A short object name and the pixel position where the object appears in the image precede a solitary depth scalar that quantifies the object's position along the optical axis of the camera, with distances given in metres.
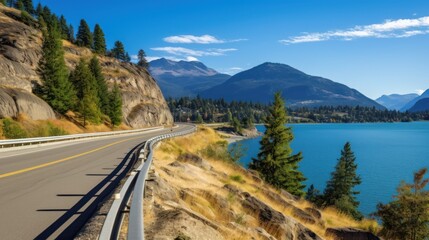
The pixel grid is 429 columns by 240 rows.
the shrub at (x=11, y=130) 29.55
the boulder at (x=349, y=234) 15.51
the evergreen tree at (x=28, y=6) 123.88
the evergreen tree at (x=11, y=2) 135.12
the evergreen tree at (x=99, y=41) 111.00
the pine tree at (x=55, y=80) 52.16
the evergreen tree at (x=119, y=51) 131.70
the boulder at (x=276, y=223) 11.00
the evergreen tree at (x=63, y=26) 117.25
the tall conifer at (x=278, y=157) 36.62
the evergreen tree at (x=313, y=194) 52.22
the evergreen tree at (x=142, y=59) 149.25
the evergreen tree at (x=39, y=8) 123.57
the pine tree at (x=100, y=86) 67.62
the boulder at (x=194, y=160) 19.16
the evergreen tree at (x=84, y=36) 110.44
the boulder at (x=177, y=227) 5.44
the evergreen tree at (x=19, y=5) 112.16
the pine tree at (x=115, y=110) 66.96
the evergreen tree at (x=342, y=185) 49.67
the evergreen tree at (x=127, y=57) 140.40
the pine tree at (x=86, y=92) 54.53
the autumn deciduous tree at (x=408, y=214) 29.81
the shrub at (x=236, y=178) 18.91
